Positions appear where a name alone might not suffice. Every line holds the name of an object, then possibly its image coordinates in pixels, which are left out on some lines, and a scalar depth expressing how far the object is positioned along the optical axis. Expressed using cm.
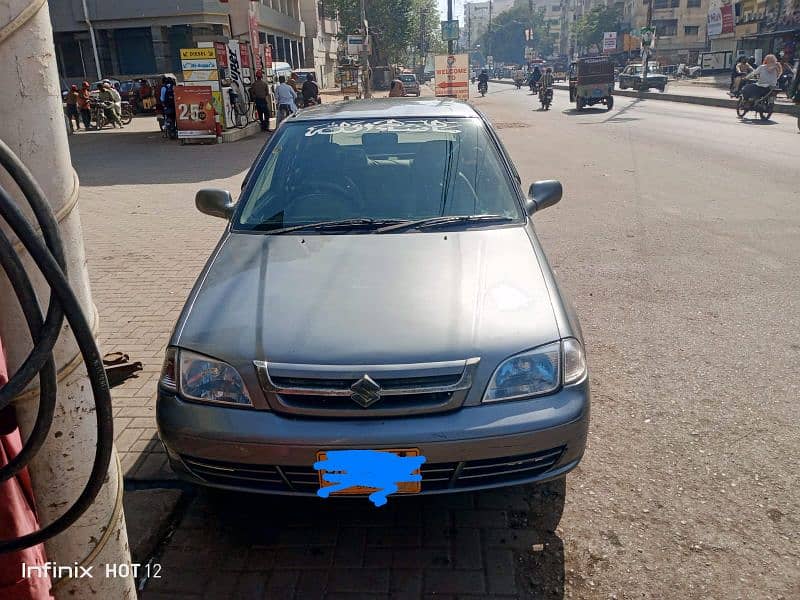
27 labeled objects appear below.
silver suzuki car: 248
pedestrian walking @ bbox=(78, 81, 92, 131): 2392
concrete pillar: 147
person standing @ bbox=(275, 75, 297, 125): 2012
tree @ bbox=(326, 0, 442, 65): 6465
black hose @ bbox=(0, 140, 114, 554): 133
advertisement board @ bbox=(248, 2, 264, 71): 2069
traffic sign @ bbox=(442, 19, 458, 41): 3497
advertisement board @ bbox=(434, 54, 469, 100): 2597
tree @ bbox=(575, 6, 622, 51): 8988
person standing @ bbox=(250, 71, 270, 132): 2073
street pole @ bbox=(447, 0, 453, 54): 3497
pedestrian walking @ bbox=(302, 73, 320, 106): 2298
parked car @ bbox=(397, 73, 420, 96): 4812
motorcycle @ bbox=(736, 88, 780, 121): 1992
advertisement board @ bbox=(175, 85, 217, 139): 1783
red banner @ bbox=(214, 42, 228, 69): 1785
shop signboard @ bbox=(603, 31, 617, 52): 7281
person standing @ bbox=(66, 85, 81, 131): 2397
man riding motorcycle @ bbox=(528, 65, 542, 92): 4051
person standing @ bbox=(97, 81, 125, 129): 2500
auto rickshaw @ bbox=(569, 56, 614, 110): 2738
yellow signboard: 1698
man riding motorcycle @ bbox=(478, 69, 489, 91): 4504
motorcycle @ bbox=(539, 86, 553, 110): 2894
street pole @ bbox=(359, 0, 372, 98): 3363
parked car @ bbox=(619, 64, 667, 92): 4084
